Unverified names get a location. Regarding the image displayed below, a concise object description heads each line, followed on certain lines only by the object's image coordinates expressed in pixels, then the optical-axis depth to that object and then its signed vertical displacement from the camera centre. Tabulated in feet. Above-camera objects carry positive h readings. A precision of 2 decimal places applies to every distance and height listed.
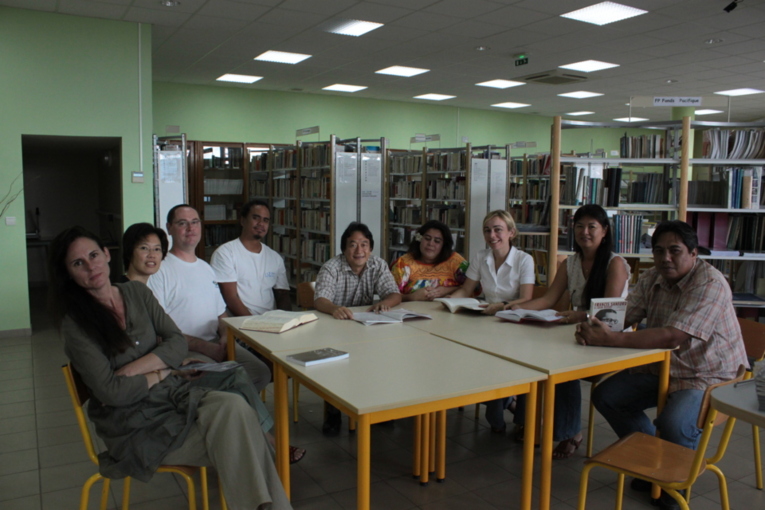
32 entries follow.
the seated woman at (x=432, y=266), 13.11 -1.75
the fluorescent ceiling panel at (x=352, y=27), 22.11 +6.25
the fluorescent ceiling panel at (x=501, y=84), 33.78 +6.30
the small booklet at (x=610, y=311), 8.75 -1.78
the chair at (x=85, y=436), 6.99 -3.06
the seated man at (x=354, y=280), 11.70 -1.90
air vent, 30.42 +6.12
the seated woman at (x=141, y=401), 6.82 -2.69
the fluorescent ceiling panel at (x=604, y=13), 20.17 +6.36
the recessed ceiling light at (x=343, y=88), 35.14 +6.14
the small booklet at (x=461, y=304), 11.05 -2.19
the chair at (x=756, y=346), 9.32 -2.43
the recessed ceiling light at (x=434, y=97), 38.42 +6.20
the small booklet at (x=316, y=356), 7.50 -2.22
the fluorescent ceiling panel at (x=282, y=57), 27.12 +6.17
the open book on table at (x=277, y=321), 9.44 -2.23
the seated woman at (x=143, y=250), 10.07 -1.14
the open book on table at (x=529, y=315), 10.07 -2.18
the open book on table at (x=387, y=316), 10.14 -2.28
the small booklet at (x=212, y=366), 8.25 -2.59
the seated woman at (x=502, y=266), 12.23 -1.60
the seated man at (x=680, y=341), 8.43 -2.17
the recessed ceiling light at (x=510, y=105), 42.37 +6.31
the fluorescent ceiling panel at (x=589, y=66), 28.60 +6.34
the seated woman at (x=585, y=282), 10.51 -1.64
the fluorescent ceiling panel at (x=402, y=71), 30.25 +6.24
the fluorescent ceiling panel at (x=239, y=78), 32.11 +6.06
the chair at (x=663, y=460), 6.39 -3.15
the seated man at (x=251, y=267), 12.13 -1.73
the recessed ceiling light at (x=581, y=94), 37.09 +6.35
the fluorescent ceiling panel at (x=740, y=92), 35.28 +6.29
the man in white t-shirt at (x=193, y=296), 10.31 -2.02
